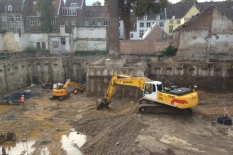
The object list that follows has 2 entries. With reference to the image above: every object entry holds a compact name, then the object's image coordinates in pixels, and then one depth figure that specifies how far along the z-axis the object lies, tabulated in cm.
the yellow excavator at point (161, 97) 1265
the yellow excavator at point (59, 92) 1982
